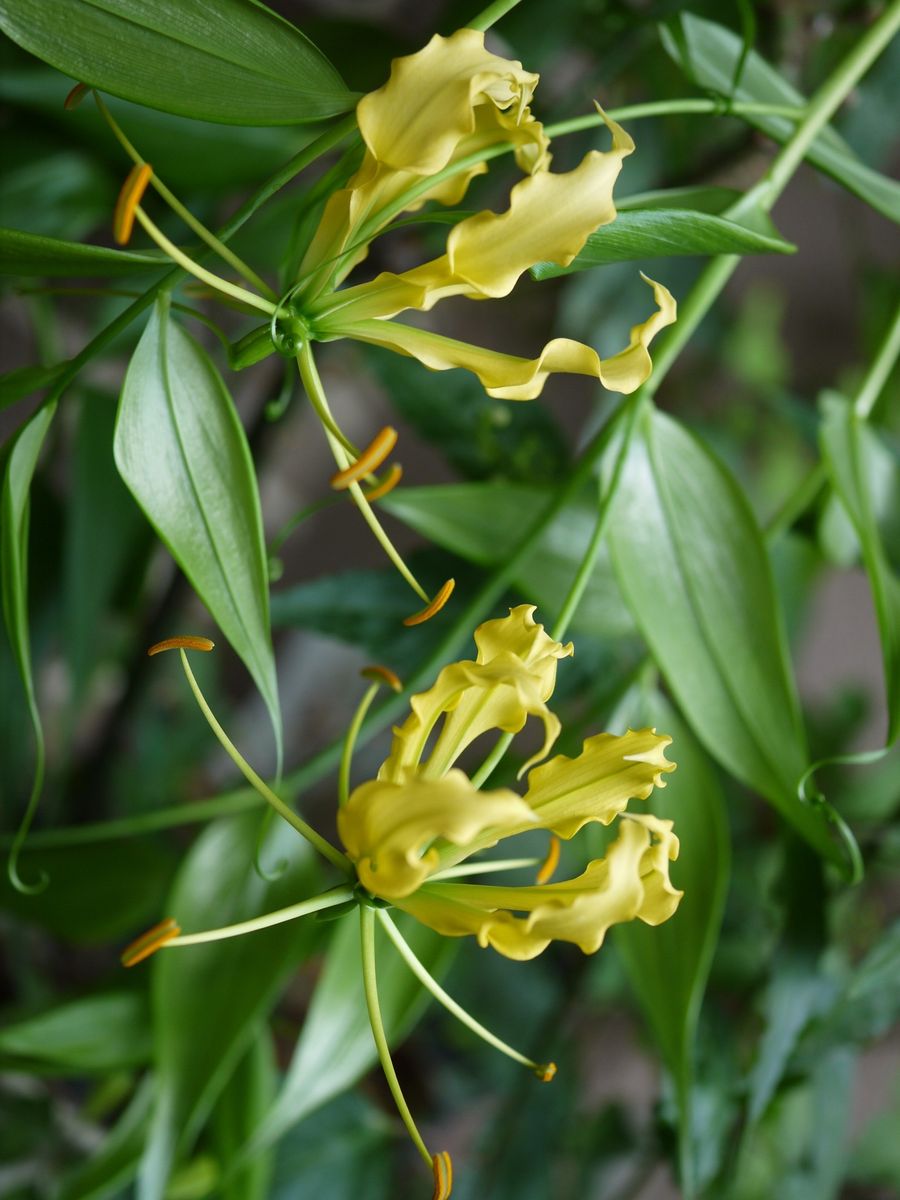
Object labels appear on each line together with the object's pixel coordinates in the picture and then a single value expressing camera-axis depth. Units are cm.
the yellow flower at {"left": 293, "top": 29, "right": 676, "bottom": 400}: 46
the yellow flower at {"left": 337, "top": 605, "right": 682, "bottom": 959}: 47
